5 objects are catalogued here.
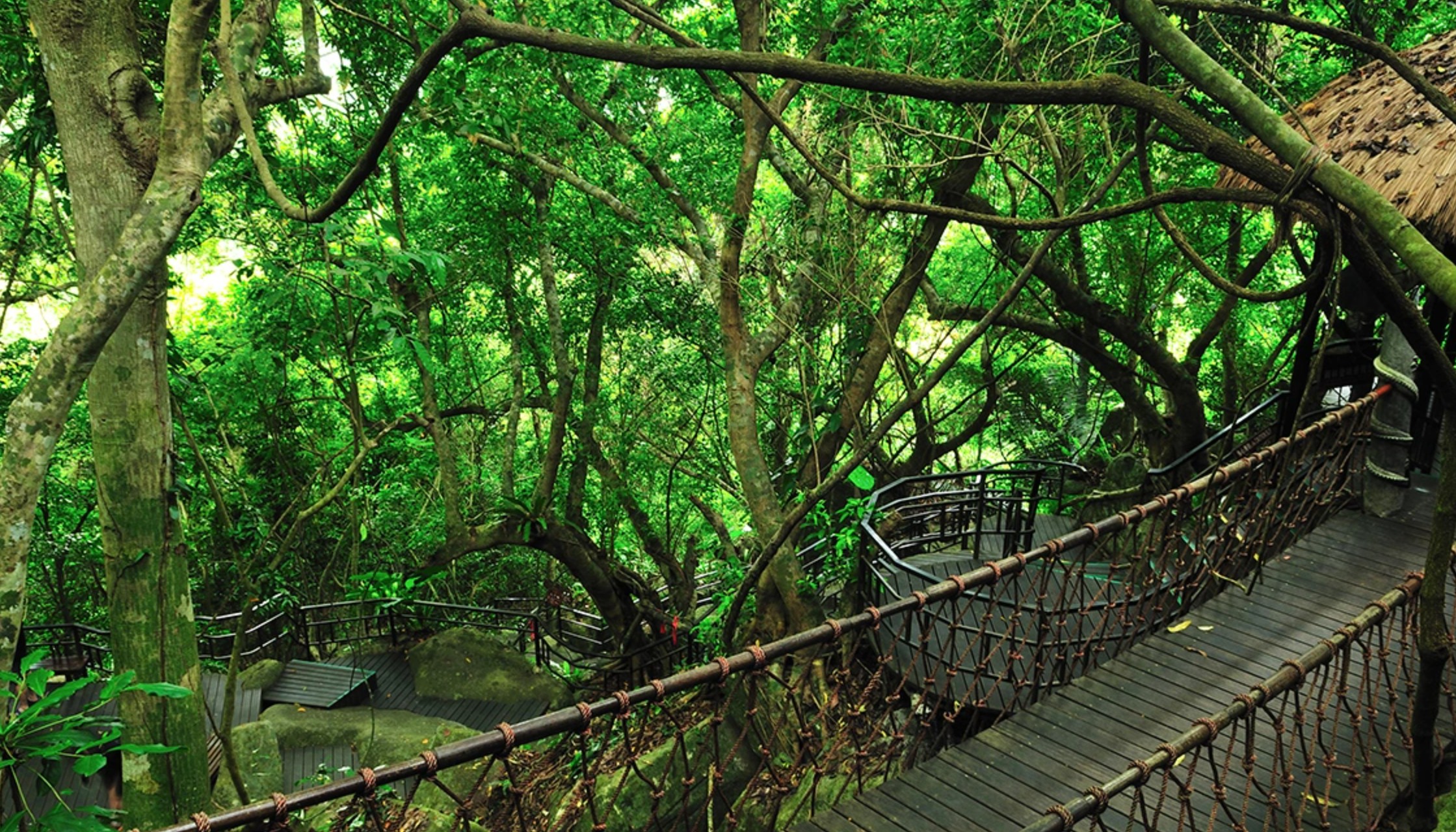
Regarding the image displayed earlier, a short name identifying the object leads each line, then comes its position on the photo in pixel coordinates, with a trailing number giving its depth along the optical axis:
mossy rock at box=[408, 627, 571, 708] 12.39
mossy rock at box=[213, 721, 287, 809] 9.00
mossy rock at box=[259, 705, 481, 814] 10.21
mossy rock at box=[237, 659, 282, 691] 11.88
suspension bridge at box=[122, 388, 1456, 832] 3.72
